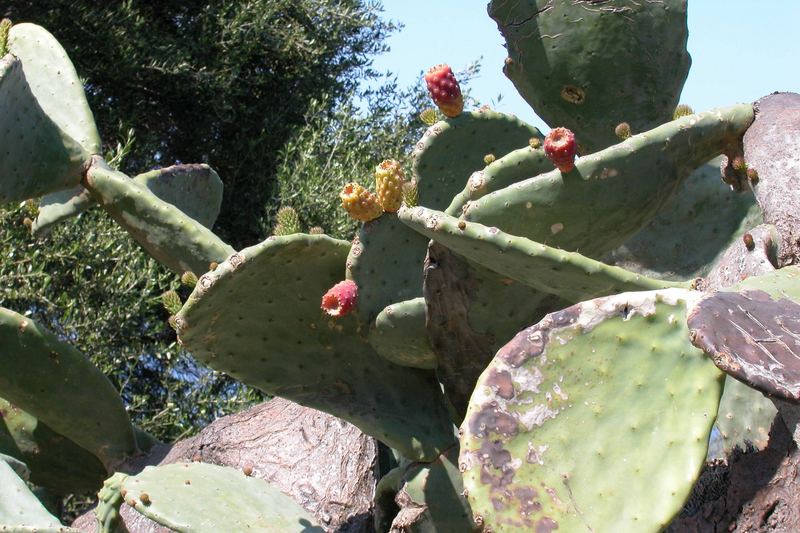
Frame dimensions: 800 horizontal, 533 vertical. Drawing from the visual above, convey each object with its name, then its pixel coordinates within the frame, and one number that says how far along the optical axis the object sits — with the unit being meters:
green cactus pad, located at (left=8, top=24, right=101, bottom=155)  2.69
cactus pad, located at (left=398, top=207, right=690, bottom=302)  1.66
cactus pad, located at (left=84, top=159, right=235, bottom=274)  2.36
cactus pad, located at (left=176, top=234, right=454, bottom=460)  1.96
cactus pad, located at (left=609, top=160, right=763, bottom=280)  2.29
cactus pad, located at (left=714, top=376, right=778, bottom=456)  1.88
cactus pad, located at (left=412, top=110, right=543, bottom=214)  2.10
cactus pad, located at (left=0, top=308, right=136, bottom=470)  2.53
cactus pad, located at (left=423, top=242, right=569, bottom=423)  1.90
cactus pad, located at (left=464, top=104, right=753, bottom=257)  1.76
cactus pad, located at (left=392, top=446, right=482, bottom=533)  2.07
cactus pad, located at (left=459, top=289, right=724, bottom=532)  1.48
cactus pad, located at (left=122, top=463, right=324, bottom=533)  2.03
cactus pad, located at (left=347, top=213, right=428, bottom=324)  1.97
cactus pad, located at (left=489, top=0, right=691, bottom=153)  2.24
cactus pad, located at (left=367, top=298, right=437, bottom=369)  1.99
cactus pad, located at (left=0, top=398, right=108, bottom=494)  2.76
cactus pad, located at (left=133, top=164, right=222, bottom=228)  2.75
